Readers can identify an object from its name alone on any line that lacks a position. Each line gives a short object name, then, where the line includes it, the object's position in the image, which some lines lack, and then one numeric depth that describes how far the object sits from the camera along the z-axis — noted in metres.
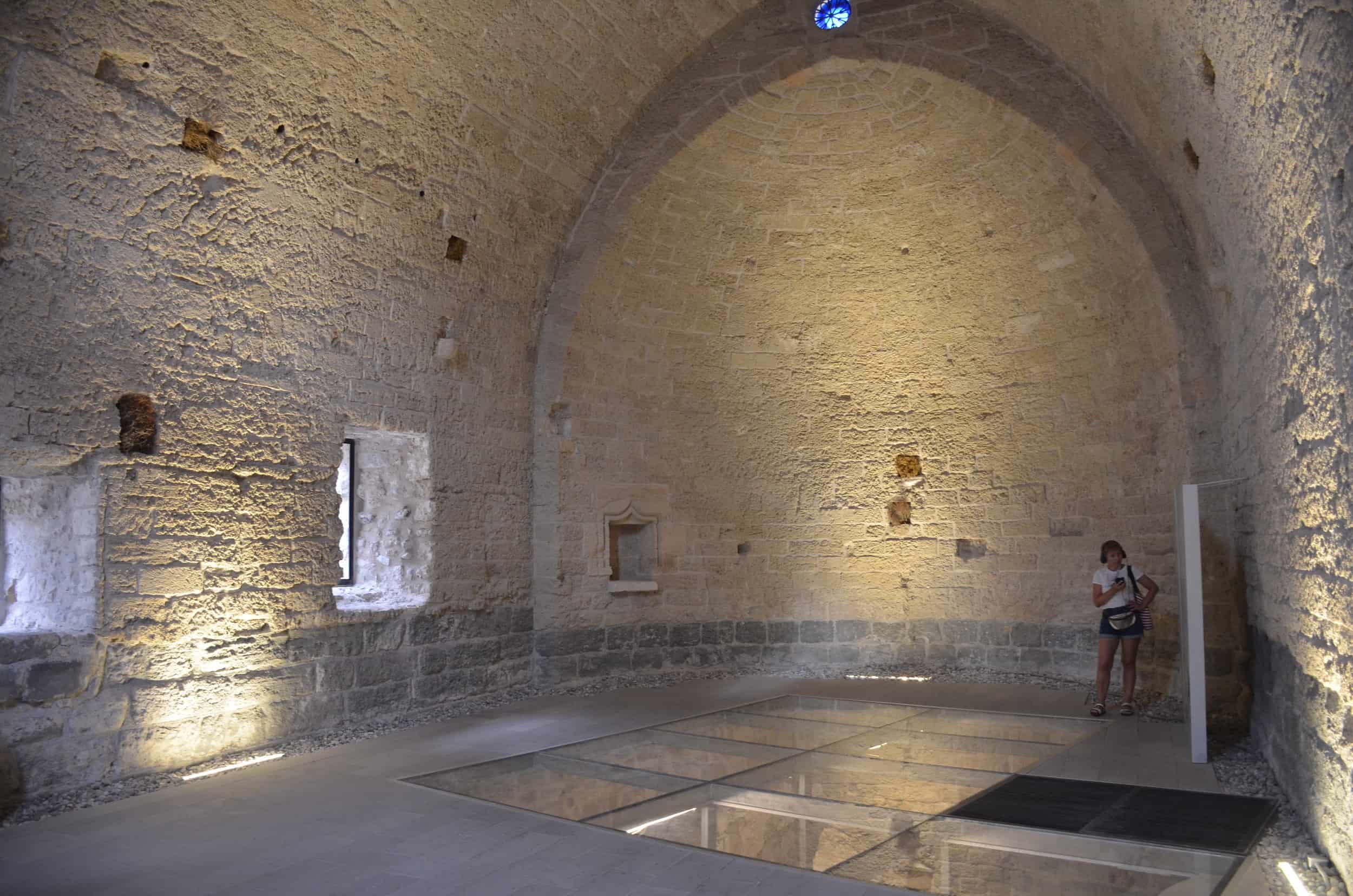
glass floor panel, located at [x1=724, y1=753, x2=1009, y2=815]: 4.21
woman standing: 6.02
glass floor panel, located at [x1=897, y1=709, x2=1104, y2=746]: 5.66
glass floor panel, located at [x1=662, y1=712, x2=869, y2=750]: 5.53
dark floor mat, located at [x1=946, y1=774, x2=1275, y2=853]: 3.64
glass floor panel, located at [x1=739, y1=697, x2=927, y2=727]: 6.25
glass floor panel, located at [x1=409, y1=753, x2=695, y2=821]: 4.22
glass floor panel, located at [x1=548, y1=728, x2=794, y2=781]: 4.85
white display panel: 4.68
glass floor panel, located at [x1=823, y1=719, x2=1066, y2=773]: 4.96
